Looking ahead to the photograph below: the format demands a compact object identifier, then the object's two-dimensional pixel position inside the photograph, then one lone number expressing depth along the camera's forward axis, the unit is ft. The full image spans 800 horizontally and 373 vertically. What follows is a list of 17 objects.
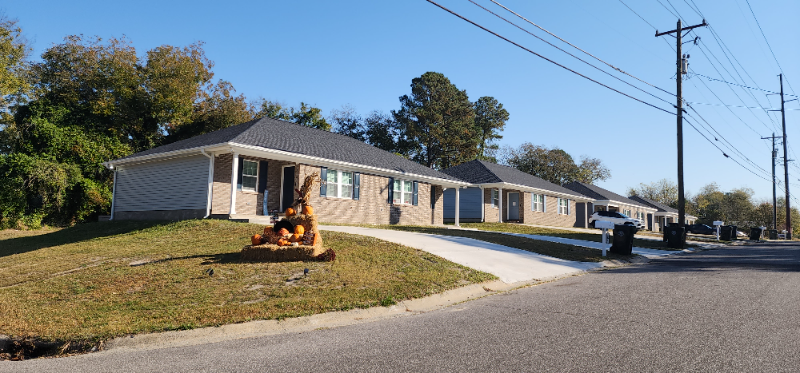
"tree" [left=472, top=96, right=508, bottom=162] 189.47
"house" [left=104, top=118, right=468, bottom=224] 60.95
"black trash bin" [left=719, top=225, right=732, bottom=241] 111.14
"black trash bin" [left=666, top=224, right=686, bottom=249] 71.36
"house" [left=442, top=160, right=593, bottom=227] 105.09
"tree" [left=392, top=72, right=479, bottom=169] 160.76
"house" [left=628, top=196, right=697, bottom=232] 192.65
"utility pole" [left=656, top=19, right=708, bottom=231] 73.40
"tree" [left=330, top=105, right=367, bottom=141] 169.27
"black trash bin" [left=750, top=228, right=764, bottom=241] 118.62
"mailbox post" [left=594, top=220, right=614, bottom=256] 49.26
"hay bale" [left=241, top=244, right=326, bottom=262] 34.04
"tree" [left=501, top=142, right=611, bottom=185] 207.82
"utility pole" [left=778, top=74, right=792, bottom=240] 135.85
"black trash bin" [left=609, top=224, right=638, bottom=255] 51.57
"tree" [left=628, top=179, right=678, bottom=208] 274.77
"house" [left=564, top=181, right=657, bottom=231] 147.84
